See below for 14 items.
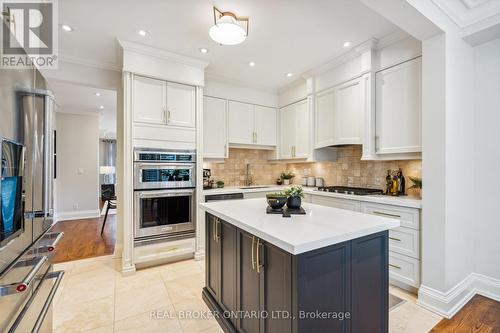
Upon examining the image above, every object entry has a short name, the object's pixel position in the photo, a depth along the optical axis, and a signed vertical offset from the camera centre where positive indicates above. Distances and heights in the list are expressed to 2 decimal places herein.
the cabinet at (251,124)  3.85 +0.73
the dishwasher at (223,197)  3.29 -0.45
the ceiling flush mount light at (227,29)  1.95 +1.16
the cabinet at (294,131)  3.77 +0.60
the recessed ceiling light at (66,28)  2.28 +1.38
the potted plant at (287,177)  4.42 -0.21
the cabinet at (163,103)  2.77 +0.80
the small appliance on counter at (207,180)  3.62 -0.23
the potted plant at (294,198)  1.79 -0.25
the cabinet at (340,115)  2.91 +0.69
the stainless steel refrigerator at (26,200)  0.86 -0.15
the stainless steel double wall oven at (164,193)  2.78 -0.34
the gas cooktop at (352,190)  2.82 -0.32
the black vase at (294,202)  1.79 -0.28
